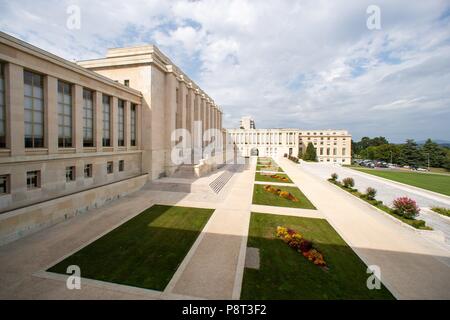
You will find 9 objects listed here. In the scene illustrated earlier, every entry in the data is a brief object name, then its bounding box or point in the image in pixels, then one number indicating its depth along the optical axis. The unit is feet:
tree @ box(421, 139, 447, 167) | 249.55
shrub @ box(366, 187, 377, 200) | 67.82
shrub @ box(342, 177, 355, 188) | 84.88
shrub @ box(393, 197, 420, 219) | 50.24
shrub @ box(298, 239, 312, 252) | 33.83
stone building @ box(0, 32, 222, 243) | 39.45
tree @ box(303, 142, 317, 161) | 262.06
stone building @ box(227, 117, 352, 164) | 316.81
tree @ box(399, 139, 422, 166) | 257.61
